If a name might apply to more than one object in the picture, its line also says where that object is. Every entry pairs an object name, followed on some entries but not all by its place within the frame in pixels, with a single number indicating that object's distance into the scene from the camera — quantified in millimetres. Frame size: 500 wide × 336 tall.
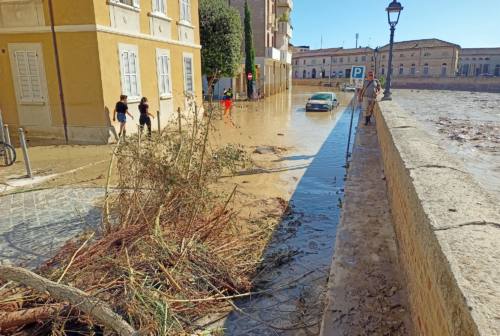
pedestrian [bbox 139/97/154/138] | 12812
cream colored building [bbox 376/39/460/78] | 77438
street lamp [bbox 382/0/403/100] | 11797
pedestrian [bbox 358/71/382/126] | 13844
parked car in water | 25359
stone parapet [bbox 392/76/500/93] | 62969
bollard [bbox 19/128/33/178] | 8445
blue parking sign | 11031
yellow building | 11703
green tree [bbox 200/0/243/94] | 27250
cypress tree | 33969
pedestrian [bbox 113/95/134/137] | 12202
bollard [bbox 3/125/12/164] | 9418
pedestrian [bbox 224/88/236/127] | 17853
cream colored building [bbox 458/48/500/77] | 80250
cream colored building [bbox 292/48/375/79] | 89938
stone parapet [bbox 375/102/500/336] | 1551
